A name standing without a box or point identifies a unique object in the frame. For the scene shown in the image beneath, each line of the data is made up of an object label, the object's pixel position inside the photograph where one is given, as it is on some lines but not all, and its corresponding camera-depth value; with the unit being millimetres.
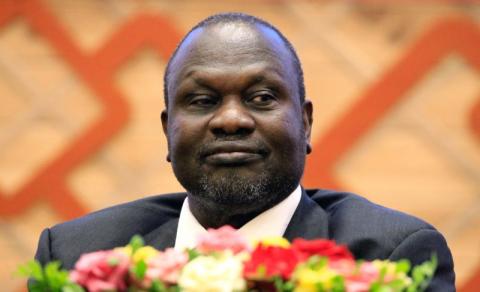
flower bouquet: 3651
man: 3947
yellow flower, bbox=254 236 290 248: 3705
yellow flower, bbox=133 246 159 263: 3691
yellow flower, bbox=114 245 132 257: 3701
